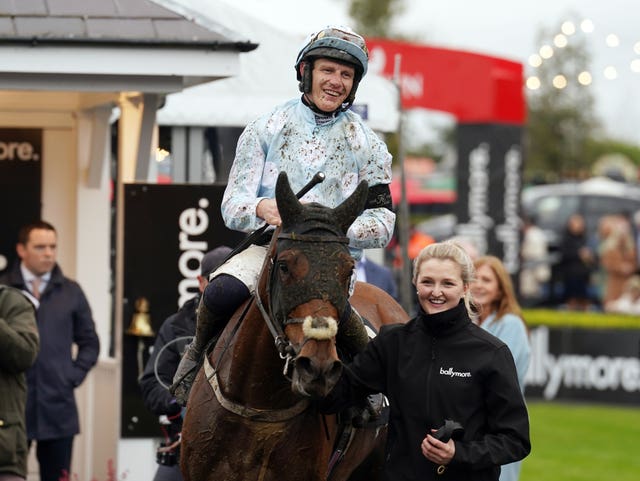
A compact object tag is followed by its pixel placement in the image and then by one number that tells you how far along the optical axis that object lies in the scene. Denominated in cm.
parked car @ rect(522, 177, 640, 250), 3005
